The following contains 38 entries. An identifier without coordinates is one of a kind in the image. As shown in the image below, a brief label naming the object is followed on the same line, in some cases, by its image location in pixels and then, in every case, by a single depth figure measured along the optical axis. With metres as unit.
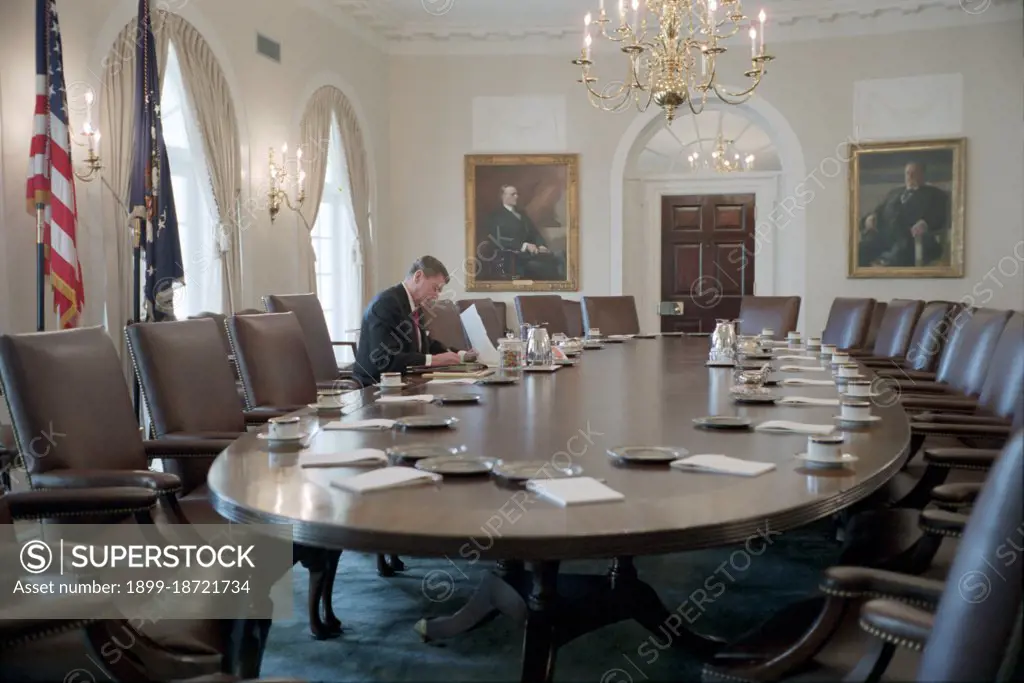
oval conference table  1.55
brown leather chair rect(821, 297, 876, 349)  6.96
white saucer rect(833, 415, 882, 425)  2.64
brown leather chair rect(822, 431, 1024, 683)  1.13
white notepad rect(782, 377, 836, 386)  3.65
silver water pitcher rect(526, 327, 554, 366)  4.34
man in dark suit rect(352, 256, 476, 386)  4.65
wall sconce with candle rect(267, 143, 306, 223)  7.04
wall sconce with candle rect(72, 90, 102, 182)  4.84
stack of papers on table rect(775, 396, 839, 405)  3.06
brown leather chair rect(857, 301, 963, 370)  5.09
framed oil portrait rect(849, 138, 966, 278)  8.84
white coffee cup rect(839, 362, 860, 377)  3.77
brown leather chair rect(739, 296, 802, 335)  7.40
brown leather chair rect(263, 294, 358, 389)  4.95
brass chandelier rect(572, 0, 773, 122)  5.16
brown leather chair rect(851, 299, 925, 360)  6.01
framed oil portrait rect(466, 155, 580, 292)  9.58
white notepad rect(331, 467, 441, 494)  1.83
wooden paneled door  10.06
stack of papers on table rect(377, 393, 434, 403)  3.18
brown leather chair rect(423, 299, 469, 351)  6.02
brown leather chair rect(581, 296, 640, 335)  7.54
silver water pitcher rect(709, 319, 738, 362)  4.50
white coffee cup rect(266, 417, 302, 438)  2.35
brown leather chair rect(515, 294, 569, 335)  7.29
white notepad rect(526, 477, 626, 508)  1.71
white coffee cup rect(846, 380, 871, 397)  3.11
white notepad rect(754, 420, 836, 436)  2.47
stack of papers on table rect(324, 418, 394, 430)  2.62
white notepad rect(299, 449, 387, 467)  2.08
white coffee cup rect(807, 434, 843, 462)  2.03
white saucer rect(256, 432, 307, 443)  2.33
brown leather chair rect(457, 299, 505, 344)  6.81
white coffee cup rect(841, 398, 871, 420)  2.65
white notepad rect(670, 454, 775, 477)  1.97
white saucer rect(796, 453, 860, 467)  2.02
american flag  4.39
